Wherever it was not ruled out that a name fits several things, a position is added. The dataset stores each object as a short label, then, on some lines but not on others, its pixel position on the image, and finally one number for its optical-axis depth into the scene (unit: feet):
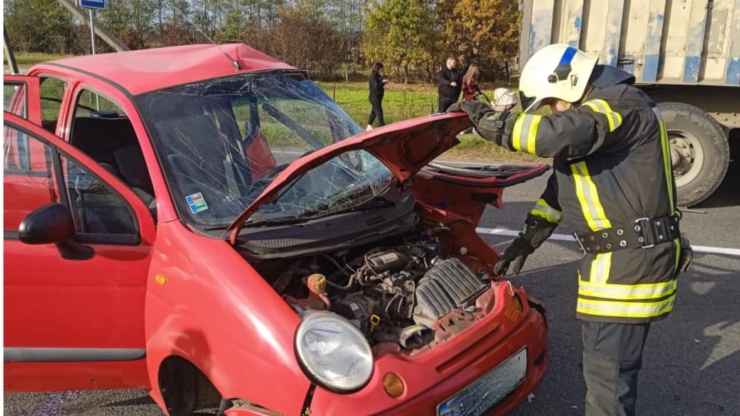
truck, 22.31
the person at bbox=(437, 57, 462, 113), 43.93
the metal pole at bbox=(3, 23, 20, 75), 19.33
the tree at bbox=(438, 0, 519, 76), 132.46
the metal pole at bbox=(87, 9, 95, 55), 22.20
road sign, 25.77
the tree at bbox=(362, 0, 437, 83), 133.59
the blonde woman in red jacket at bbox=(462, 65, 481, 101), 41.06
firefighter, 7.77
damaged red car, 7.09
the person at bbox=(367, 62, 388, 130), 44.50
